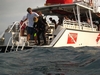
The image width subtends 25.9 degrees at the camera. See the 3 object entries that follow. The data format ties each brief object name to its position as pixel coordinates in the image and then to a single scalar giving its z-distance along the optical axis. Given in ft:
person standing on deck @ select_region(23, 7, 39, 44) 32.32
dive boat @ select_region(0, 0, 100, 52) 32.55
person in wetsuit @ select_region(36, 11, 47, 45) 31.12
